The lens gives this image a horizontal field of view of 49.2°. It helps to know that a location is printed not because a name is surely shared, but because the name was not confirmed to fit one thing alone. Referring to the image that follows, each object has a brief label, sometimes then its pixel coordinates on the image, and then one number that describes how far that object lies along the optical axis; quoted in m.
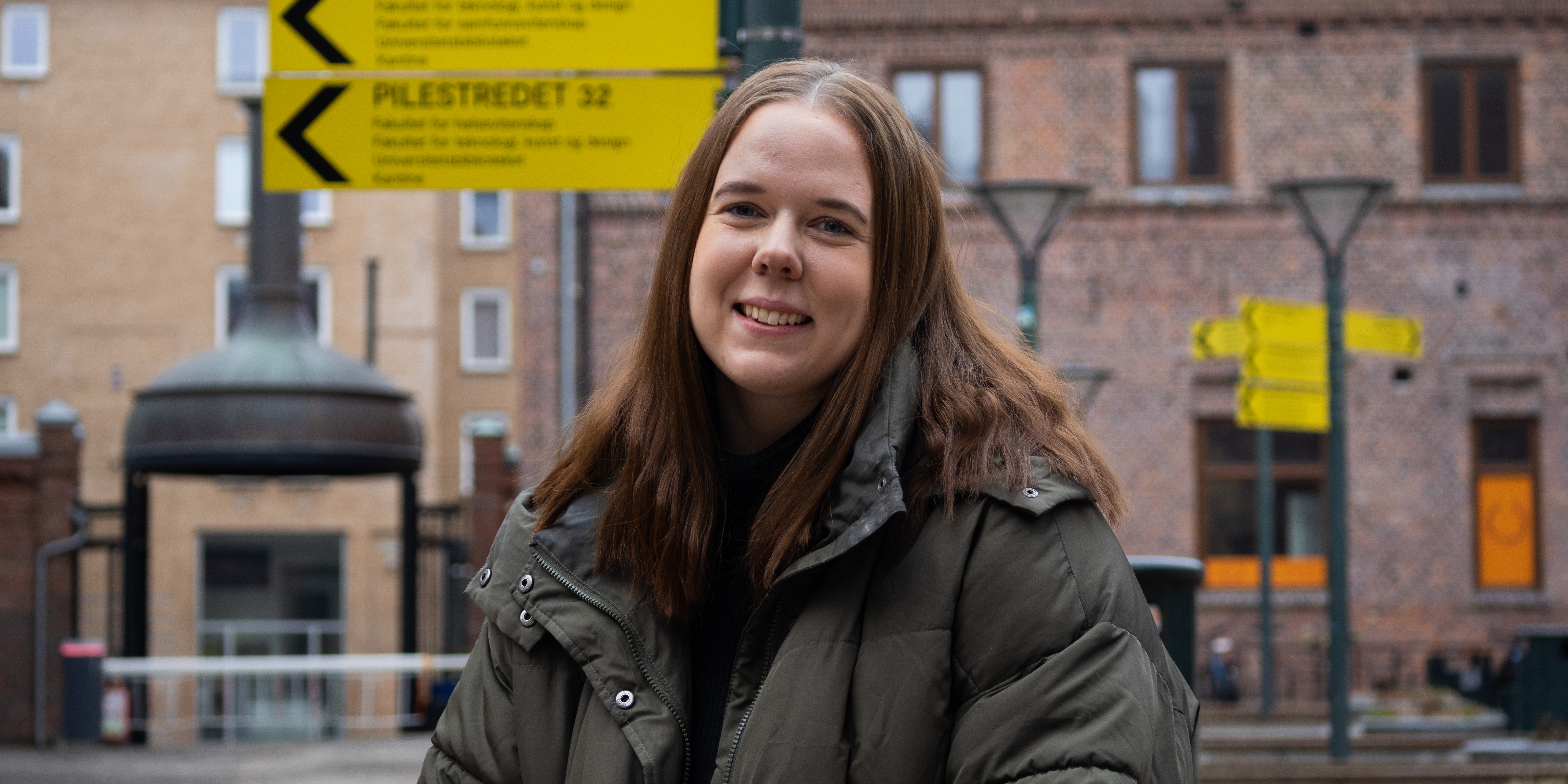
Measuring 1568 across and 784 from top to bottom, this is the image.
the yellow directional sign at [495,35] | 4.57
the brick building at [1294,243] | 21.20
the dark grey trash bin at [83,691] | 14.79
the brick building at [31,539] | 15.19
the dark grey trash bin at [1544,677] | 13.99
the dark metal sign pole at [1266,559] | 16.31
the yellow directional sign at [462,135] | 4.63
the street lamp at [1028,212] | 11.55
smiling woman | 1.80
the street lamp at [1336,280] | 11.40
